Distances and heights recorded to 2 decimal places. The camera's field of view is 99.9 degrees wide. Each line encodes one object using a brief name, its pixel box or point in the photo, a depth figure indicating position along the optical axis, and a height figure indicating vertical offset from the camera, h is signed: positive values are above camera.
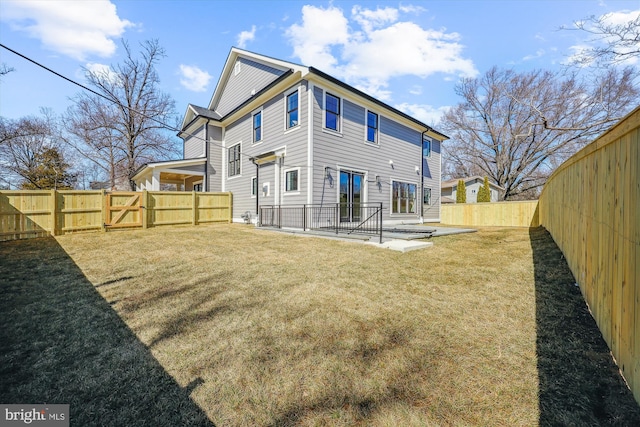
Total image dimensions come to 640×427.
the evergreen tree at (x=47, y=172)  22.97 +2.92
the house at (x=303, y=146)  9.94 +2.85
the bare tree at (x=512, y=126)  20.38 +7.14
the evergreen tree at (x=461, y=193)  21.67 +1.33
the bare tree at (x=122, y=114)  20.53 +7.24
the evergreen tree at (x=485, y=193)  21.44 +1.34
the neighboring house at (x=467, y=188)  28.58 +2.34
